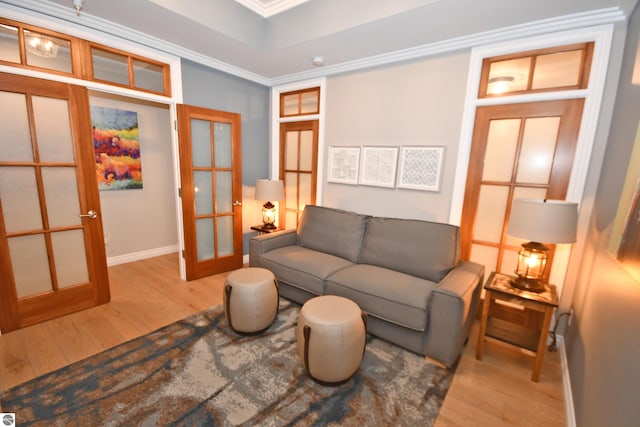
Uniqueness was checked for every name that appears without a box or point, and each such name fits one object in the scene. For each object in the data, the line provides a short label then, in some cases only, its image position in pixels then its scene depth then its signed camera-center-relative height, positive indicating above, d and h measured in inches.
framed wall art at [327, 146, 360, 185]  122.4 +2.5
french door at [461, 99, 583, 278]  81.6 +3.4
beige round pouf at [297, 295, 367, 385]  64.6 -42.5
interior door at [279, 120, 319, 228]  137.6 +0.7
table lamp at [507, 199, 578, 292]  66.8 -12.0
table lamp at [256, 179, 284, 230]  129.5 -11.3
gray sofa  74.8 -35.2
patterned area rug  58.4 -54.6
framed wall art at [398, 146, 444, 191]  101.7 +2.1
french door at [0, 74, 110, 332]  82.1 -15.6
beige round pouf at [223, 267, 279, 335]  82.6 -42.5
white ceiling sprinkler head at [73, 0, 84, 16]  77.0 +44.9
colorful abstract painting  132.2 +6.7
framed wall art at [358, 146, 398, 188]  112.0 +2.2
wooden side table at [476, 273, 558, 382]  70.1 -41.5
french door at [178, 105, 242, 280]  119.0 -11.7
